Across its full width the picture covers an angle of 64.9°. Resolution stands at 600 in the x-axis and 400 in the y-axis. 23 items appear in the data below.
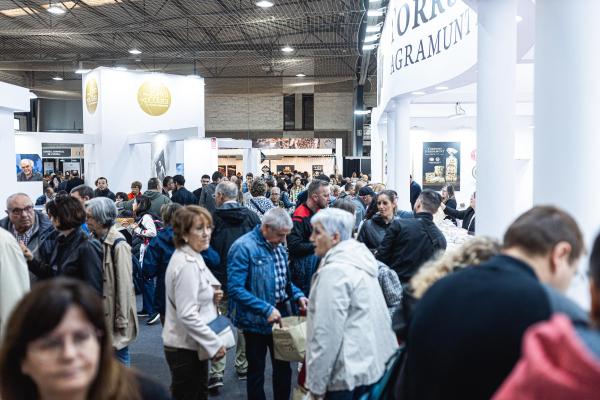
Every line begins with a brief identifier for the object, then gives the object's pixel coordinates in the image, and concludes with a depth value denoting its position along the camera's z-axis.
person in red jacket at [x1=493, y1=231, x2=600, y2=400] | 0.69
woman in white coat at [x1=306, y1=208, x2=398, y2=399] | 2.22
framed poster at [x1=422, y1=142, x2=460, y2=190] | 12.13
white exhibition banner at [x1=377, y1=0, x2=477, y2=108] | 4.74
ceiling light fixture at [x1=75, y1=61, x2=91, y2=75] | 14.08
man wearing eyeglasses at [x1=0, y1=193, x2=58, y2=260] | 3.53
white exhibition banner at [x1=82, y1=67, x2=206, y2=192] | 13.43
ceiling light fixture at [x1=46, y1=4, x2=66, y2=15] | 11.16
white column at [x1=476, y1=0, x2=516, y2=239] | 3.39
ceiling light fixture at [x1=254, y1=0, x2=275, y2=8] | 10.53
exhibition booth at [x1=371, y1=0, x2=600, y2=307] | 2.07
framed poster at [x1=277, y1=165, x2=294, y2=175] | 24.01
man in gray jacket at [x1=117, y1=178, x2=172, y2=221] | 6.68
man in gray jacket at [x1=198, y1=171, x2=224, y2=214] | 7.46
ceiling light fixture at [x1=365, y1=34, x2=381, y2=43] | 10.37
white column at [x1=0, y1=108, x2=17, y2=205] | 7.54
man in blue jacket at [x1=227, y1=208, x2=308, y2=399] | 3.01
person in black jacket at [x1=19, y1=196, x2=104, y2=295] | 2.96
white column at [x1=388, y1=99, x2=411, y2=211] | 8.05
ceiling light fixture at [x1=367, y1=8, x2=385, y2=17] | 8.11
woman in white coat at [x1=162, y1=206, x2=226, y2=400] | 2.55
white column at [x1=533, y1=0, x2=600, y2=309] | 2.05
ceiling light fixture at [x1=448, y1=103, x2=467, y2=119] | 10.26
